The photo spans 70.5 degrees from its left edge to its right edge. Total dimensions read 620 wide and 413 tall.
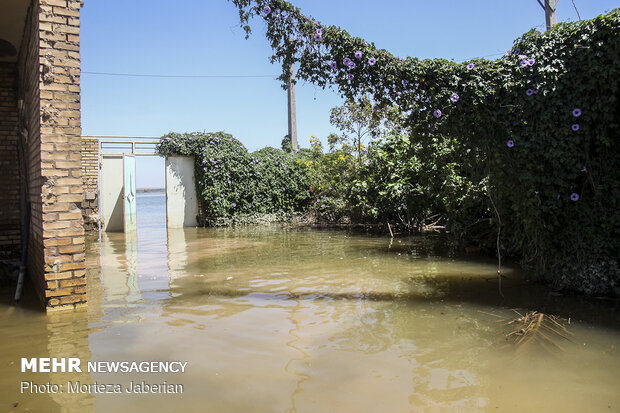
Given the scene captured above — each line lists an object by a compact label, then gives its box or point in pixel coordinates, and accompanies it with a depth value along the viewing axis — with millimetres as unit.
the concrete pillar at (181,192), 15742
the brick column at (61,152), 4840
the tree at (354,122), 12805
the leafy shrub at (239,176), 15578
